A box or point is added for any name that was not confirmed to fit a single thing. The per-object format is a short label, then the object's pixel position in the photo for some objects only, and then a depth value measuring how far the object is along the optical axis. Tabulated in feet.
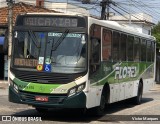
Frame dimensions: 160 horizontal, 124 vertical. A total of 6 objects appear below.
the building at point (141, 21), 181.98
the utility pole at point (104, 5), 102.42
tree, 162.97
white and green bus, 39.91
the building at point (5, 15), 111.55
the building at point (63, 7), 159.94
